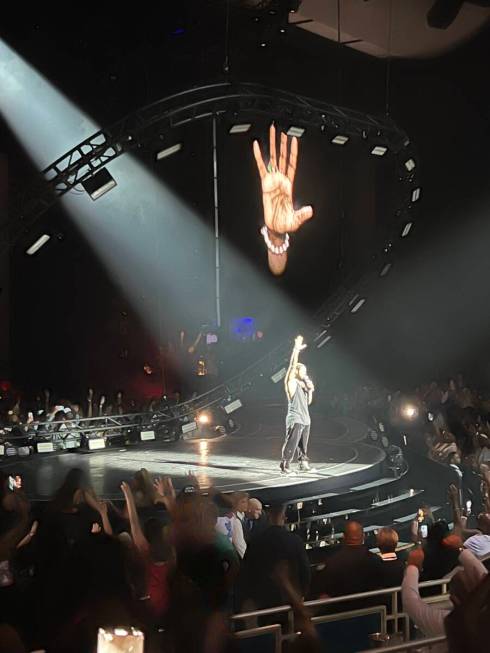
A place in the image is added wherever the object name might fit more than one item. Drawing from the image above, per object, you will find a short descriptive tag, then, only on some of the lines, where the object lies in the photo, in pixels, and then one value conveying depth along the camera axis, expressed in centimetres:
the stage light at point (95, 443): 1430
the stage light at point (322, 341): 1755
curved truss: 1320
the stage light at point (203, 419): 1573
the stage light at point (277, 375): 1586
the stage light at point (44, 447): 1393
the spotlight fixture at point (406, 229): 1772
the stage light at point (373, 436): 1464
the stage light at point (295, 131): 1502
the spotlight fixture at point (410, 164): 1702
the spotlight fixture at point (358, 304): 1772
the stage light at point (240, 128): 1443
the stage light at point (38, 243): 1353
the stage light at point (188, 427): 1526
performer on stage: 1145
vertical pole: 2025
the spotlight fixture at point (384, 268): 1786
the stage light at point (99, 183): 1345
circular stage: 1088
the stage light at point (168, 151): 1402
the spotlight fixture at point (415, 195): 1737
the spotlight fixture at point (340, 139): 1565
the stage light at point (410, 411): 1463
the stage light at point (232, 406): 1535
